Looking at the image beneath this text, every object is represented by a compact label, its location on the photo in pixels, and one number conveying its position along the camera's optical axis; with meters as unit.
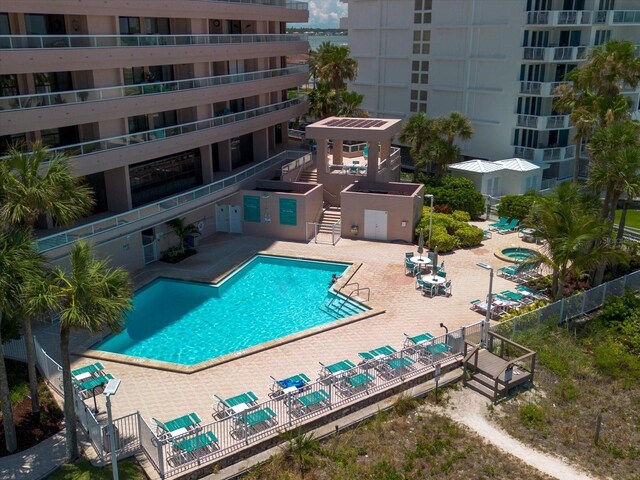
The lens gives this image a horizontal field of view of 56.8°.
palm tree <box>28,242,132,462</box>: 14.46
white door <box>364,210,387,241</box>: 34.64
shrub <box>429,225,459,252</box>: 33.00
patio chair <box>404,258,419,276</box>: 29.98
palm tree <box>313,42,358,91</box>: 45.59
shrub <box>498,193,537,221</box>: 37.12
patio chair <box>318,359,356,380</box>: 20.56
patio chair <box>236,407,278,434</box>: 17.09
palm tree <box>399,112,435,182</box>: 41.84
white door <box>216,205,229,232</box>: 35.97
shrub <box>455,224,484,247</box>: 34.09
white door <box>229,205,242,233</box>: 36.00
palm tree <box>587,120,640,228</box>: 25.19
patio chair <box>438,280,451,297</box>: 27.77
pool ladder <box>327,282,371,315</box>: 27.30
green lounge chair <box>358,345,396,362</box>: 21.68
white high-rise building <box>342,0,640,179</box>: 43.59
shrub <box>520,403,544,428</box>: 18.91
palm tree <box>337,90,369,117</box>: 46.03
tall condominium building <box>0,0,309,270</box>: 25.34
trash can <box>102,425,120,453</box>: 16.28
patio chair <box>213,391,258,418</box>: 18.16
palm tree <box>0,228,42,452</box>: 14.81
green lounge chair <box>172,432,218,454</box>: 16.27
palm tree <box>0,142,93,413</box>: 15.62
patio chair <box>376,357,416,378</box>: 20.36
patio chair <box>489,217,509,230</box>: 37.41
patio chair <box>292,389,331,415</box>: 18.38
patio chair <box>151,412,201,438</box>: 16.92
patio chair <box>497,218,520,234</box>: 36.86
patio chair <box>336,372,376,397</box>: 19.41
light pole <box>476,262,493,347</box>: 21.82
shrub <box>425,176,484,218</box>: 38.50
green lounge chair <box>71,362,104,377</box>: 20.32
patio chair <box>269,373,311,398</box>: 19.17
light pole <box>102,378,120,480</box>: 12.88
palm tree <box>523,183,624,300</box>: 24.16
